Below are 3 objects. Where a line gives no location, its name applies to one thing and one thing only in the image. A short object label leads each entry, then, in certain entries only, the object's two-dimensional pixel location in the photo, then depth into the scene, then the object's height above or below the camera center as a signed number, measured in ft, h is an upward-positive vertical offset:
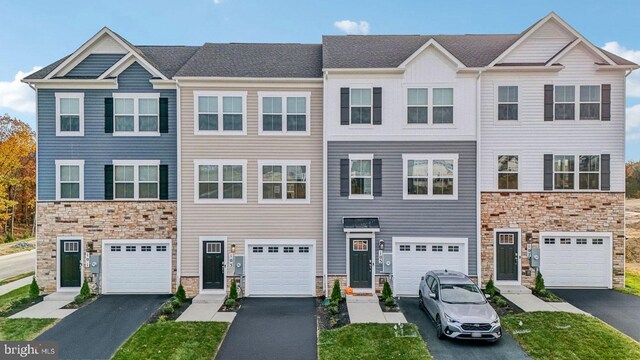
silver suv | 33.42 -12.85
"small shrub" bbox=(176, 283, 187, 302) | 46.39 -15.24
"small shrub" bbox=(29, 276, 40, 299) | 48.01 -15.40
